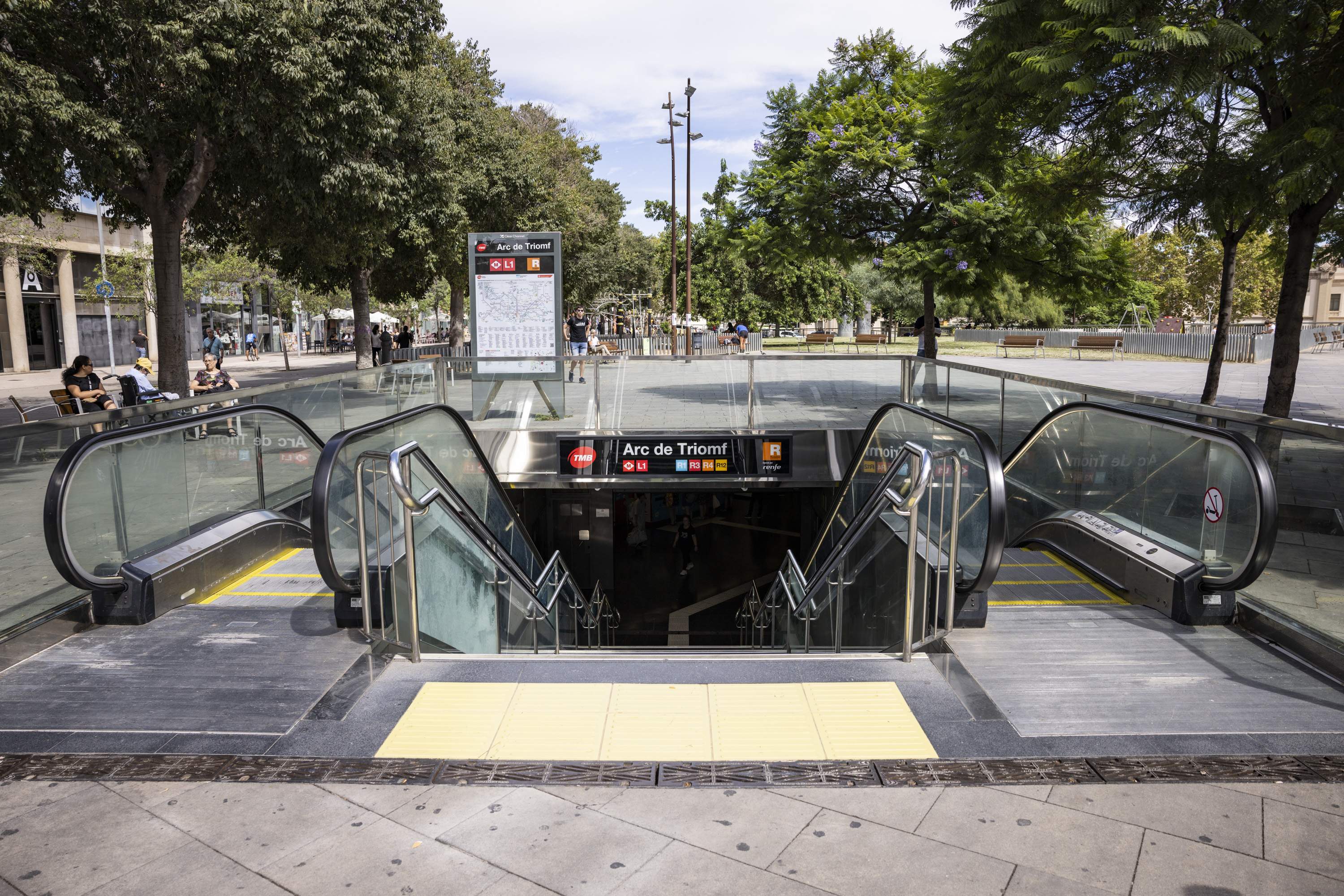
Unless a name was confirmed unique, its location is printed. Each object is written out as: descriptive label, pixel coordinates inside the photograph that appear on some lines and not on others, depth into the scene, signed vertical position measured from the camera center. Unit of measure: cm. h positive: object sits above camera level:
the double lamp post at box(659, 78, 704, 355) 3706 +769
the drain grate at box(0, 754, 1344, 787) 366 -187
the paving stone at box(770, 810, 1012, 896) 299 -187
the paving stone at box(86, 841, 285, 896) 299 -191
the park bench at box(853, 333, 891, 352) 3962 -103
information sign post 1418 +23
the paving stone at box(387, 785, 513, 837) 337 -190
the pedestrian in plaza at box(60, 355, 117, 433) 1090 -100
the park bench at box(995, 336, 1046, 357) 3634 -97
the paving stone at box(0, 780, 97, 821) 348 -192
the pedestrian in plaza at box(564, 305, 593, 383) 2123 -45
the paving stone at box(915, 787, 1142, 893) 308 -185
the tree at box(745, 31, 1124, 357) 1588 +213
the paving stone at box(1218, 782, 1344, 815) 344 -182
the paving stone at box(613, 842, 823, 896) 298 -188
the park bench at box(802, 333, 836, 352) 4169 -117
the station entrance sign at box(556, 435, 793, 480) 1394 -219
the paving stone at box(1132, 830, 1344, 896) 295 -184
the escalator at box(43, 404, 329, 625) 543 -145
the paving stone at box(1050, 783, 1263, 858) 325 -183
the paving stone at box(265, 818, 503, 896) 302 -191
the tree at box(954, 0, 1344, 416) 751 +222
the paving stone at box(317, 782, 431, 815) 349 -190
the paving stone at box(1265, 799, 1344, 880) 309 -182
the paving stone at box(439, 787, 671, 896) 306 -189
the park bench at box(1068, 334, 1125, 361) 3578 -97
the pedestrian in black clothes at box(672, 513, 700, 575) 2112 -540
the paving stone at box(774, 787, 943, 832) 339 -187
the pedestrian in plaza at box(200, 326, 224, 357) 3044 -135
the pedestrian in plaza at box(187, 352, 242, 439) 1522 -126
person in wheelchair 1208 -113
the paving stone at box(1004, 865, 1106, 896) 296 -186
